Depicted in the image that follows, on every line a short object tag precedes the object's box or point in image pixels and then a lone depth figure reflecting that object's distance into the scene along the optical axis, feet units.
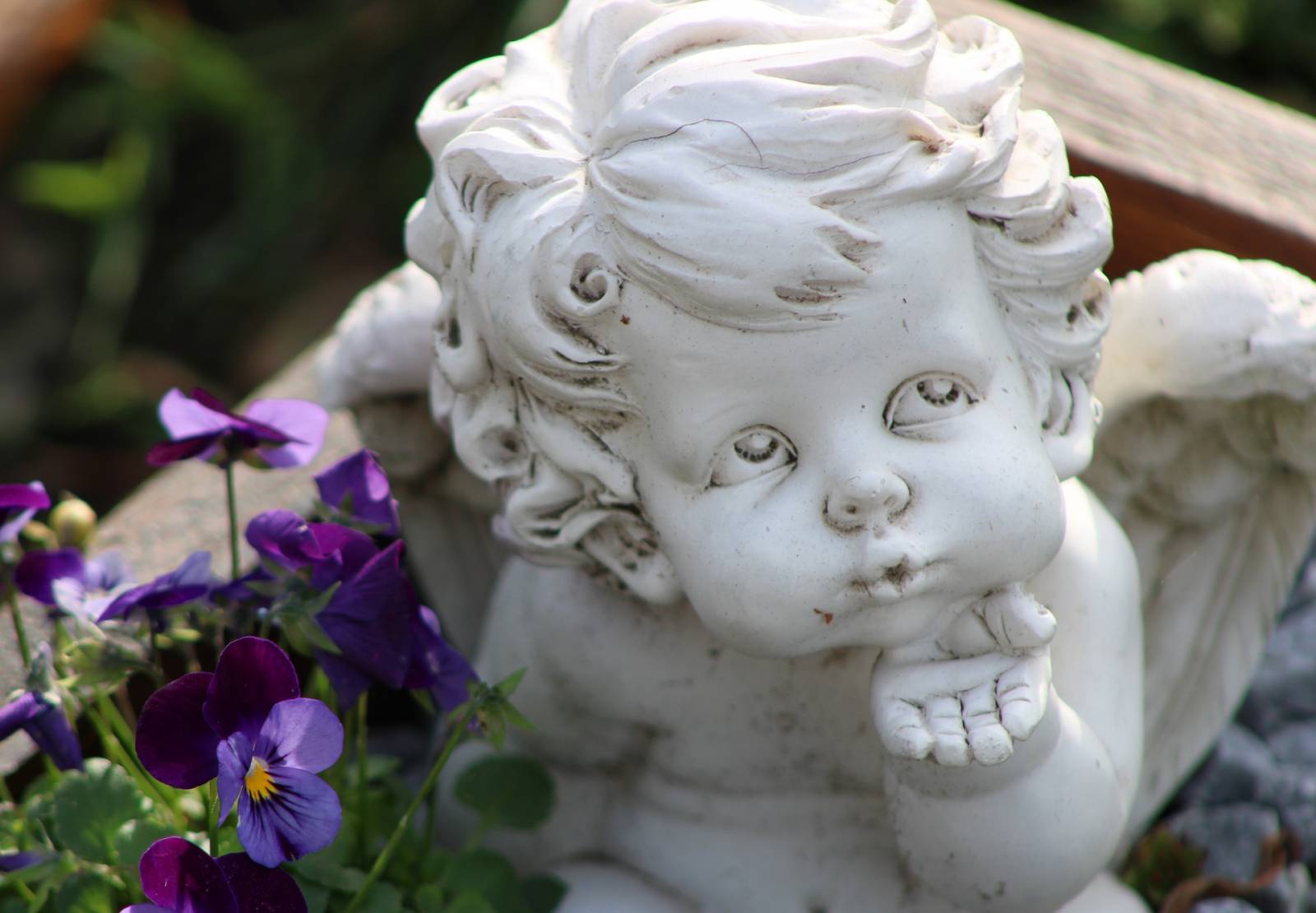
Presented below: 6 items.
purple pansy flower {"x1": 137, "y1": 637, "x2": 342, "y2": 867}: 3.54
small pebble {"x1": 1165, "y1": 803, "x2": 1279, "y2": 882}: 4.10
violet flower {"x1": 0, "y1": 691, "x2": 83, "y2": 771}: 3.70
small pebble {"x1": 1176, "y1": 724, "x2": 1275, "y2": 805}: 4.18
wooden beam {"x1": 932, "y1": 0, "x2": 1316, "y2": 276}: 4.06
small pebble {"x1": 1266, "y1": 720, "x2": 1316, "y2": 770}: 4.23
